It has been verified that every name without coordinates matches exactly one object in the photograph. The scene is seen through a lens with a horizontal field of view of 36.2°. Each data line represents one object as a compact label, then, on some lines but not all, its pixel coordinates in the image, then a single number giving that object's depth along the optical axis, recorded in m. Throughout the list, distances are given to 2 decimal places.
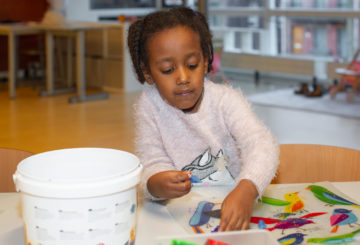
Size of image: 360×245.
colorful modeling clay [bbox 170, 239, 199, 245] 0.73
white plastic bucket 0.68
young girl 1.08
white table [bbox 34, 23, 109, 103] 5.16
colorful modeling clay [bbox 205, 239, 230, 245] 0.74
